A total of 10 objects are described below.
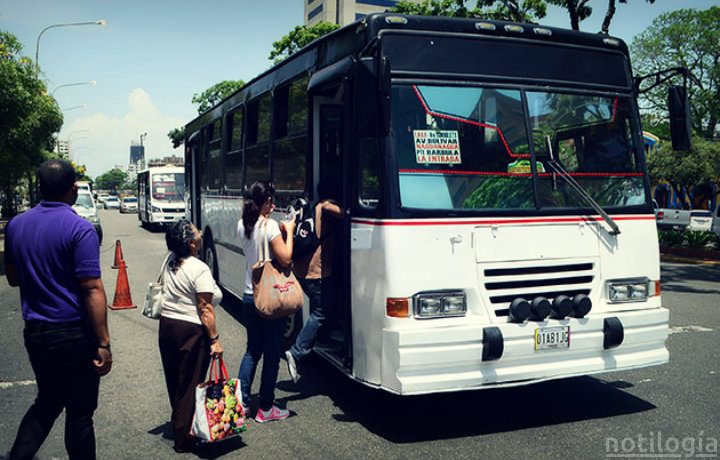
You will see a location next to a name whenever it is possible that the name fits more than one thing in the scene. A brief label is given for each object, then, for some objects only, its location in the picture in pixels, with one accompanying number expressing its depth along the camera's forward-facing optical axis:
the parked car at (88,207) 22.20
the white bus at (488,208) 4.67
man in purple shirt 3.54
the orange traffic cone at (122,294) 10.09
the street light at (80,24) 30.39
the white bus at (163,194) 29.96
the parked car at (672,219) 30.34
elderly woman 4.49
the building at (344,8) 88.12
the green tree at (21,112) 15.64
